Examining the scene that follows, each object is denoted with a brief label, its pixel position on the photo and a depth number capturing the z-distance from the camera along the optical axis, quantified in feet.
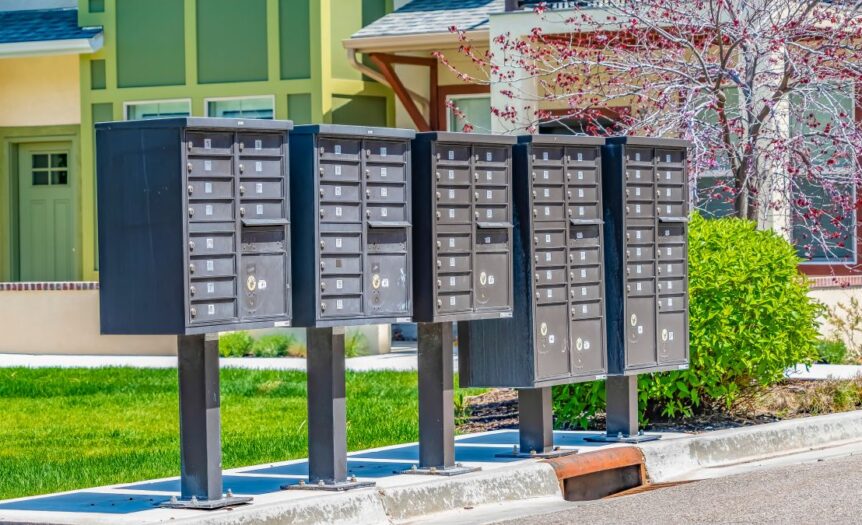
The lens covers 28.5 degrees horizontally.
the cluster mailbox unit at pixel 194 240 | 28.02
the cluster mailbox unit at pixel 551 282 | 34.40
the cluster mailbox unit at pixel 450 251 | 32.32
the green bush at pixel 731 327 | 40.24
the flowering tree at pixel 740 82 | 49.06
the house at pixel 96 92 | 74.79
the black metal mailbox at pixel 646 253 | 36.73
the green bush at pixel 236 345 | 72.02
